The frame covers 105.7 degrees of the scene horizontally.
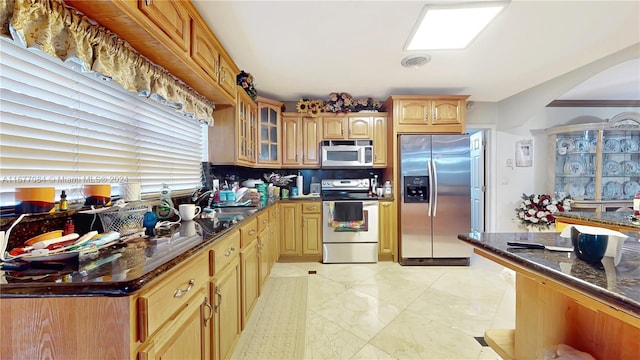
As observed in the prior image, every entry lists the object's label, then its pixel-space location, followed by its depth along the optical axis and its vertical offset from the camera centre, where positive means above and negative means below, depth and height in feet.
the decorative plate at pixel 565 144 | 11.24 +1.52
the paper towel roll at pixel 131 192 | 4.24 -0.21
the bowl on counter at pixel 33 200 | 2.85 -0.23
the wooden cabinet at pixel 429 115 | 10.41 +2.70
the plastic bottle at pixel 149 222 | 3.98 -0.70
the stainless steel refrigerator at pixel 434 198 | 10.05 -0.86
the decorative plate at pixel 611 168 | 11.15 +0.38
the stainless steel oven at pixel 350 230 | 10.21 -2.21
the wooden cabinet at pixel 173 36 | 3.40 +2.42
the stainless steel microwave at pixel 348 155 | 11.02 +1.05
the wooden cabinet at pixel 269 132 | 10.29 +2.06
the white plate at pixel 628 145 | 11.10 +1.43
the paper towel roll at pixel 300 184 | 11.78 -0.27
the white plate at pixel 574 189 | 11.30 -0.58
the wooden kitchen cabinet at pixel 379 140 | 11.22 +1.76
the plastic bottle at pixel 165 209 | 4.90 -0.60
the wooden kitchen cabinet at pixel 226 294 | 3.97 -2.12
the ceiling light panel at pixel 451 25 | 5.31 +3.70
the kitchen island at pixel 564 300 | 1.95 -1.06
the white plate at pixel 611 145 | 11.04 +1.43
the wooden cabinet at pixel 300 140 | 11.29 +1.80
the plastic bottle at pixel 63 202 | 3.39 -0.31
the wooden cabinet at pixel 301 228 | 10.53 -2.16
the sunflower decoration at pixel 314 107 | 11.03 +3.27
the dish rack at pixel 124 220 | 3.63 -0.62
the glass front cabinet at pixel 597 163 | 10.82 +0.61
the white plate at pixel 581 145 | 11.07 +1.44
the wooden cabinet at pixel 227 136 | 8.00 +1.44
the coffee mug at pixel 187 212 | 4.98 -0.67
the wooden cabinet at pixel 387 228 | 10.50 -2.17
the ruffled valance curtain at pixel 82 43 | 2.75 +1.93
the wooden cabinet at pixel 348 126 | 11.22 +2.41
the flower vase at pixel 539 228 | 10.94 -2.33
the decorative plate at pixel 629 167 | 11.15 +0.43
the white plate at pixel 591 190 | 11.01 -0.62
